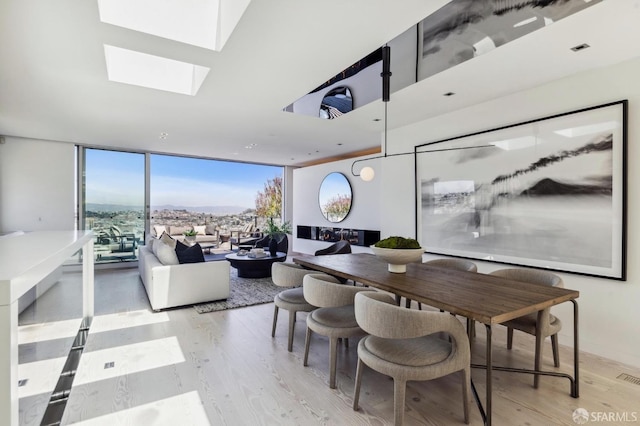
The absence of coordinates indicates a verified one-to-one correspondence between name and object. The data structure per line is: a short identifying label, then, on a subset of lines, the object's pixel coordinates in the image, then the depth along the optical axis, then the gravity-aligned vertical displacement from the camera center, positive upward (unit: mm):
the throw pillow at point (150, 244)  5398 -631
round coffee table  5766 -1027
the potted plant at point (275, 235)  6230 -534
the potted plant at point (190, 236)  8652 -743
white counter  812 -237
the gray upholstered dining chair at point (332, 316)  2330 -867
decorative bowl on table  2713 -355
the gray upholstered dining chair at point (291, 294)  2947 -841
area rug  4266 -1316
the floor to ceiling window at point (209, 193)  8670 +522
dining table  1817 -573
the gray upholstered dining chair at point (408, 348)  1776 -882
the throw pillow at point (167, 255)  4266 -641
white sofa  4051 -1002
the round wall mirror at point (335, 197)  7109 +329
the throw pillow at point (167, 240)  5246 -523
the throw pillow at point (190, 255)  4379 -642
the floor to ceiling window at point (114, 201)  6879 +180
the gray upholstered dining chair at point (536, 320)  2342 -866
